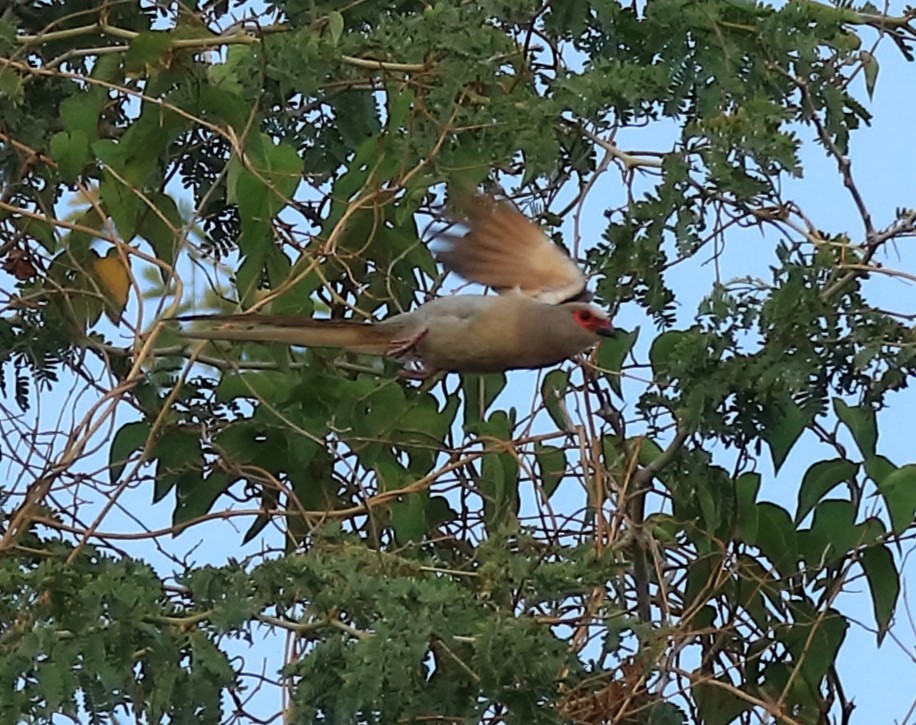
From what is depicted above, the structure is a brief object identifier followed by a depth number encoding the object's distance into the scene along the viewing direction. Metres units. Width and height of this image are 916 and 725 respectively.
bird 8.04
